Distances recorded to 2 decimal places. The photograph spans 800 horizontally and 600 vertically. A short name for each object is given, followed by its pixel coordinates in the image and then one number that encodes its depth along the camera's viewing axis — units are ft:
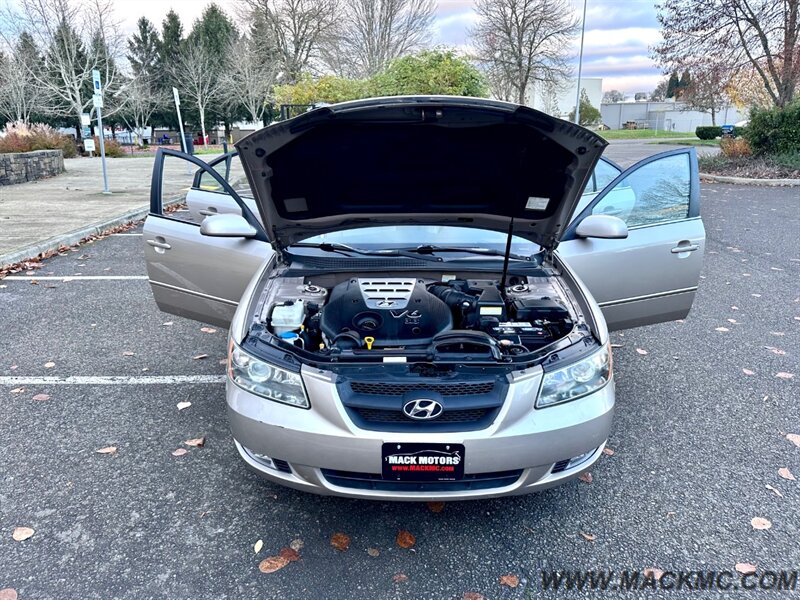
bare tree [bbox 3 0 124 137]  71.76
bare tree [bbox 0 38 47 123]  87.66
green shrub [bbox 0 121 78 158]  54.39
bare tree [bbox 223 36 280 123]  121.39
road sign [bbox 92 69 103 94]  39.09
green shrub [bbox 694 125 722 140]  120.88
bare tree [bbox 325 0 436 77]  100.51
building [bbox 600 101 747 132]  199.31
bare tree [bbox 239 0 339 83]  115.44
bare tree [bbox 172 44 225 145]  127.54
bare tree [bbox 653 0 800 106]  57.16
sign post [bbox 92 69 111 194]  39.29
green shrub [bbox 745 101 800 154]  52.34
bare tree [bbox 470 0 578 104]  118.21
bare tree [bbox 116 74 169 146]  103.72
